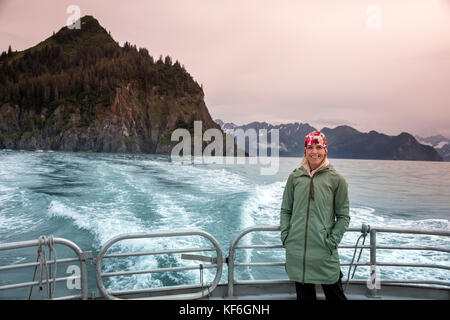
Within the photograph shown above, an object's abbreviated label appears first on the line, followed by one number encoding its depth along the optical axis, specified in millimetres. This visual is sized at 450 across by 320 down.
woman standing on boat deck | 2379
